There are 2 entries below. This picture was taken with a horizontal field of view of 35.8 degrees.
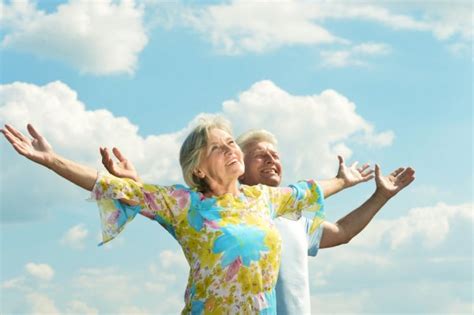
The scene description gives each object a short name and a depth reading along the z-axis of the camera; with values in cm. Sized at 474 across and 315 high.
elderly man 529
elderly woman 443
